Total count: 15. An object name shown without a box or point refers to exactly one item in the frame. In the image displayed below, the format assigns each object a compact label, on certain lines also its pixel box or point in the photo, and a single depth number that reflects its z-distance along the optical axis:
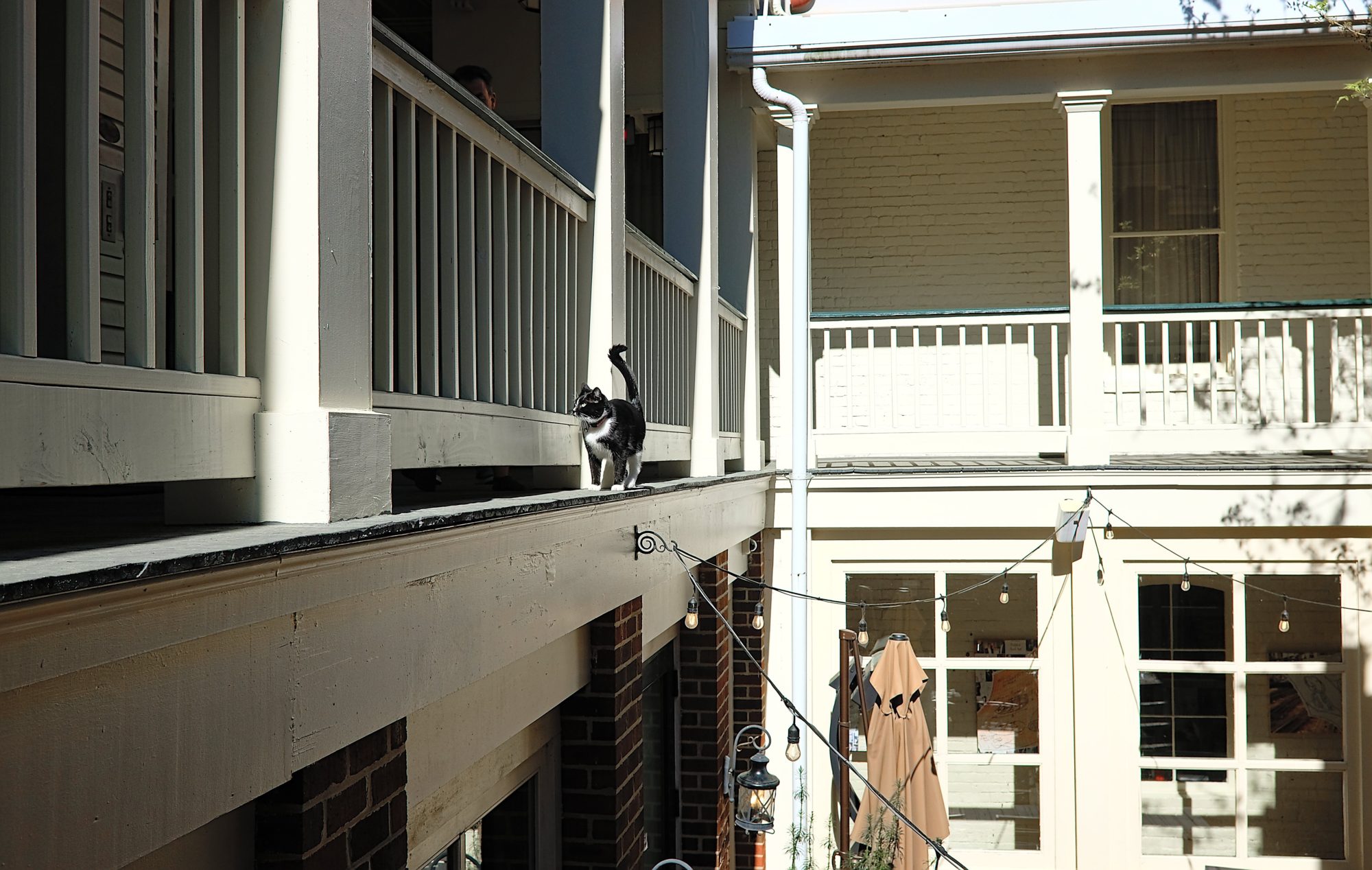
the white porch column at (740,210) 7.84
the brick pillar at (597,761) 4.03
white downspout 7.44
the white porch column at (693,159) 6.09
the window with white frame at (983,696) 9.95
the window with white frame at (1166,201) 10.37
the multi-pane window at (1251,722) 9.77
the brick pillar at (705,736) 6.52
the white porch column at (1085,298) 7.68
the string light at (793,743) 4.00
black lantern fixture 5.00
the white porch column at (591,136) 3.91
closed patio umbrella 6.74
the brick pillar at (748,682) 7.68
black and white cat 3.58
